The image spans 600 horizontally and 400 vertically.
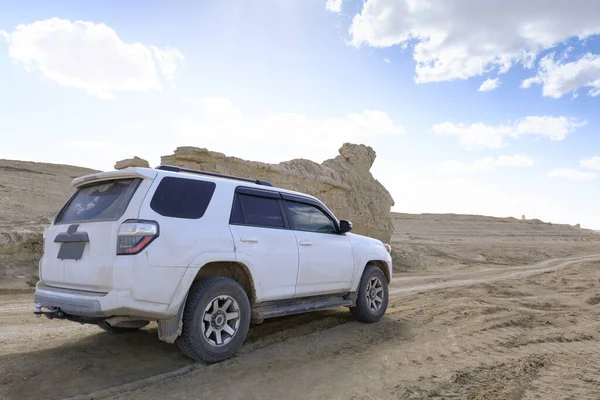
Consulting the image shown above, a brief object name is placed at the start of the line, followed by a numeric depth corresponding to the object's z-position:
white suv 3.87
